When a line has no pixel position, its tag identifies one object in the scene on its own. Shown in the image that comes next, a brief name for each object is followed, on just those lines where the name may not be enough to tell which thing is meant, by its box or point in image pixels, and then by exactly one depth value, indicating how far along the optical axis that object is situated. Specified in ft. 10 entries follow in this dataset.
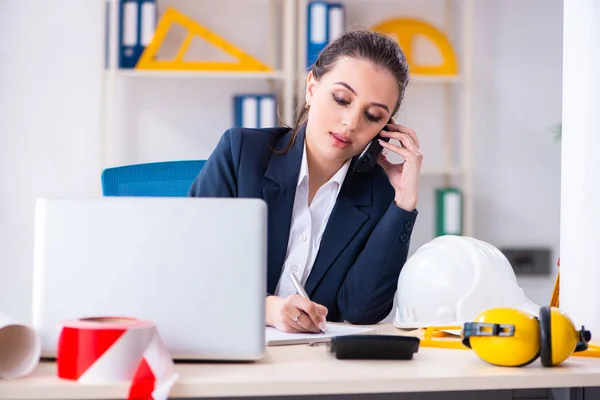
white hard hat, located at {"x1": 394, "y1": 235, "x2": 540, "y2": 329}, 8.66
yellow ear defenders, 7.35
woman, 9.97
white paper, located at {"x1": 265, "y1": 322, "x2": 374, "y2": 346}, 8.10
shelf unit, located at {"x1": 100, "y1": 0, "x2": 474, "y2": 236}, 18.88
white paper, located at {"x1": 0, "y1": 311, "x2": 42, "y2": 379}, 6.97
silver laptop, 7.21
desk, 6.78
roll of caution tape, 6.86
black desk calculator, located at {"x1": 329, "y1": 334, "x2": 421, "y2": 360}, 7.51
